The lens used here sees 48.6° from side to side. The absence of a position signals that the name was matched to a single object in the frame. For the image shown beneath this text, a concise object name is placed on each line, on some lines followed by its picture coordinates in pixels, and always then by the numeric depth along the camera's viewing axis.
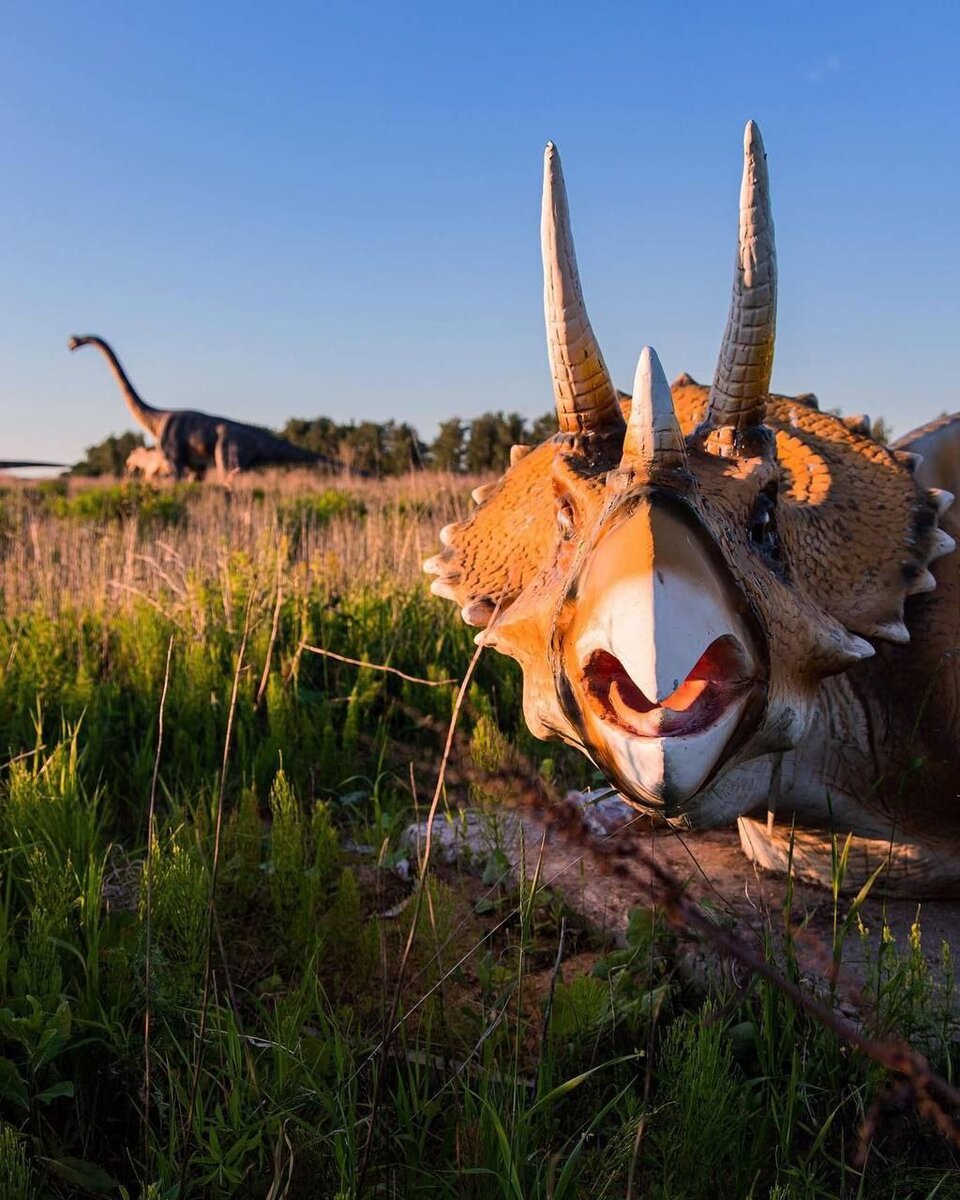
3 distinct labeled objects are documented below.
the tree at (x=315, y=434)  32.69
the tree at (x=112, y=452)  43.81
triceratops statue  1.38
